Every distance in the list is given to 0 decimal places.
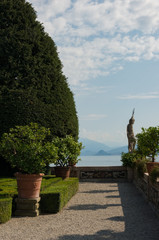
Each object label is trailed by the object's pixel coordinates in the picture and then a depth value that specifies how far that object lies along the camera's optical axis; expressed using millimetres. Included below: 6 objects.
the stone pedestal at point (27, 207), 9586
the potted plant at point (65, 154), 15859
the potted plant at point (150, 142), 14516
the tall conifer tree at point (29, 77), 16219
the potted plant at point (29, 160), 9719
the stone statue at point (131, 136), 22297
